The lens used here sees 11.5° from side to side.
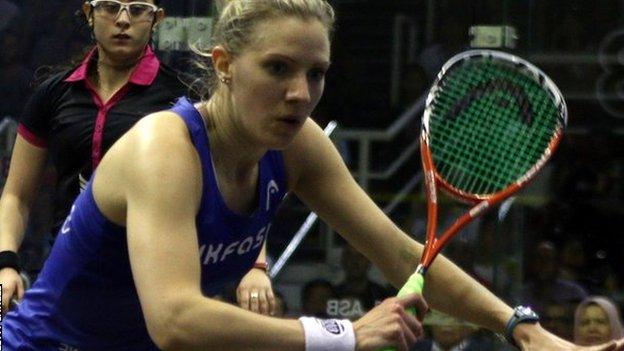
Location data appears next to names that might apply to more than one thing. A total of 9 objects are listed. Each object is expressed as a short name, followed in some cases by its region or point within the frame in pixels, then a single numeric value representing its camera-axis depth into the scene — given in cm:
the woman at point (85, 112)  785
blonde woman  516
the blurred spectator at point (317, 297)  1193
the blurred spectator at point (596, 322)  1052
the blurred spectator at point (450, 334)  1159
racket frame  614
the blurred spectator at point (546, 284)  1170
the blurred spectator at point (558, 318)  1152
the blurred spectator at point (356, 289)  1184
